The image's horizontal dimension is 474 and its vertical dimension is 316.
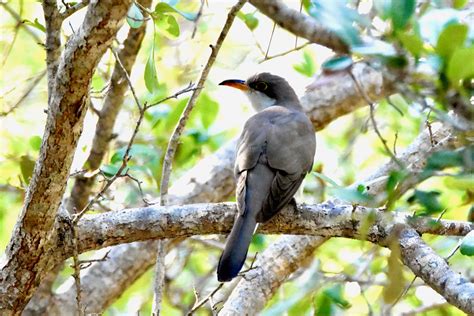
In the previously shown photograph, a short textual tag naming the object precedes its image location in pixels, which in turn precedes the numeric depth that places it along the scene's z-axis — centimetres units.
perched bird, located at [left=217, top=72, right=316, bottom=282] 920
